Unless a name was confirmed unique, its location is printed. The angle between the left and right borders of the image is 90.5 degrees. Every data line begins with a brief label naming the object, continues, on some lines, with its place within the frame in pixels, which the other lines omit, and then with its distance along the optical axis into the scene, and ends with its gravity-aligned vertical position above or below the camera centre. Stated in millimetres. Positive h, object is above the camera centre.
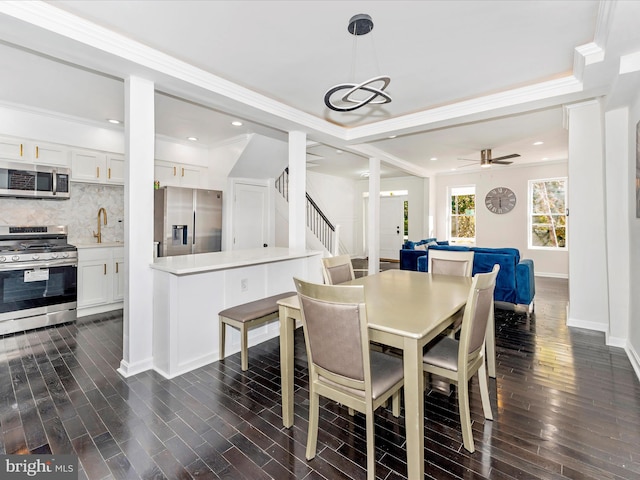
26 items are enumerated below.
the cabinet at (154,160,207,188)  5039 +1114
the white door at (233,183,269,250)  5730 +466
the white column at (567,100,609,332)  3611 +251
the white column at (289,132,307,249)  4379 +731
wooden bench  2770 -681
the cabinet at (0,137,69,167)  3762 +1109
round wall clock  7770 +1038
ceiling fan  6062 +1585
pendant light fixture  2222 +1555
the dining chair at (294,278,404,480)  1506 -585
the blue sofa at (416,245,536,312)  4238 -435
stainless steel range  3516 -447
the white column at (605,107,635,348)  3166 +178
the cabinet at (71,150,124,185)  4281 +1041
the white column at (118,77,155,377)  2699 +170
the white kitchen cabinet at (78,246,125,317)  4141 -519
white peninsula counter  2684 -540
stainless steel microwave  3721 +743
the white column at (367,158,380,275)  6184 +534
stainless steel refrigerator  4746 +324
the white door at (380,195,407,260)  9734 +484
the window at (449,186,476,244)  8445 +719
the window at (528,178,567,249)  7242 +660
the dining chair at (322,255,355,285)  2738 -257
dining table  1468 -417
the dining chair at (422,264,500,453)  1752 -689
